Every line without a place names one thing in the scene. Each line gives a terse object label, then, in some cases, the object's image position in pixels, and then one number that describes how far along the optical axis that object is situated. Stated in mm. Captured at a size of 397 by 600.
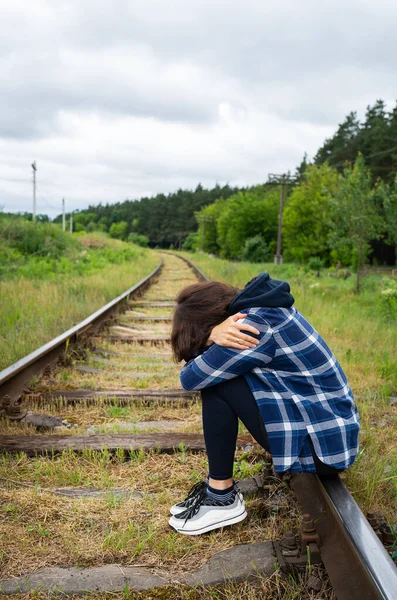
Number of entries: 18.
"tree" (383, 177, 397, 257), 13641
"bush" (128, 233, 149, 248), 79750
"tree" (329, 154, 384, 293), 13352
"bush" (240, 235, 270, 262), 40781
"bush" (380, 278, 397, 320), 7801
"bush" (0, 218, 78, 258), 15703
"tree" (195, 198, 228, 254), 65188
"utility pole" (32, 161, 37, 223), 38656
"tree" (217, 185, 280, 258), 47344
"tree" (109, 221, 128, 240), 110806
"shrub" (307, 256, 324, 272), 27498
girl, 1987
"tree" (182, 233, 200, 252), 77612
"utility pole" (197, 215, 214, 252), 60053
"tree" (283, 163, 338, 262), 37844
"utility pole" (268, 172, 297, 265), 32856
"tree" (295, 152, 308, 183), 71038
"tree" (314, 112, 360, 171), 44656
